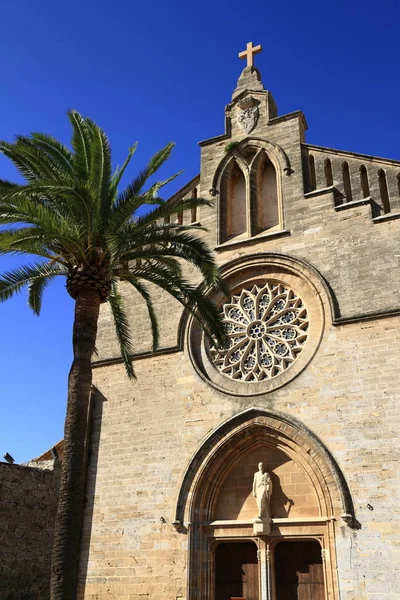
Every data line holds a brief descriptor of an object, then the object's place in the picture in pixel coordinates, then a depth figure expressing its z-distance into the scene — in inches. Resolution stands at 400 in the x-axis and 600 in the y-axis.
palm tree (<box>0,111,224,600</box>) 389.1
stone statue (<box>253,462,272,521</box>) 510.3
